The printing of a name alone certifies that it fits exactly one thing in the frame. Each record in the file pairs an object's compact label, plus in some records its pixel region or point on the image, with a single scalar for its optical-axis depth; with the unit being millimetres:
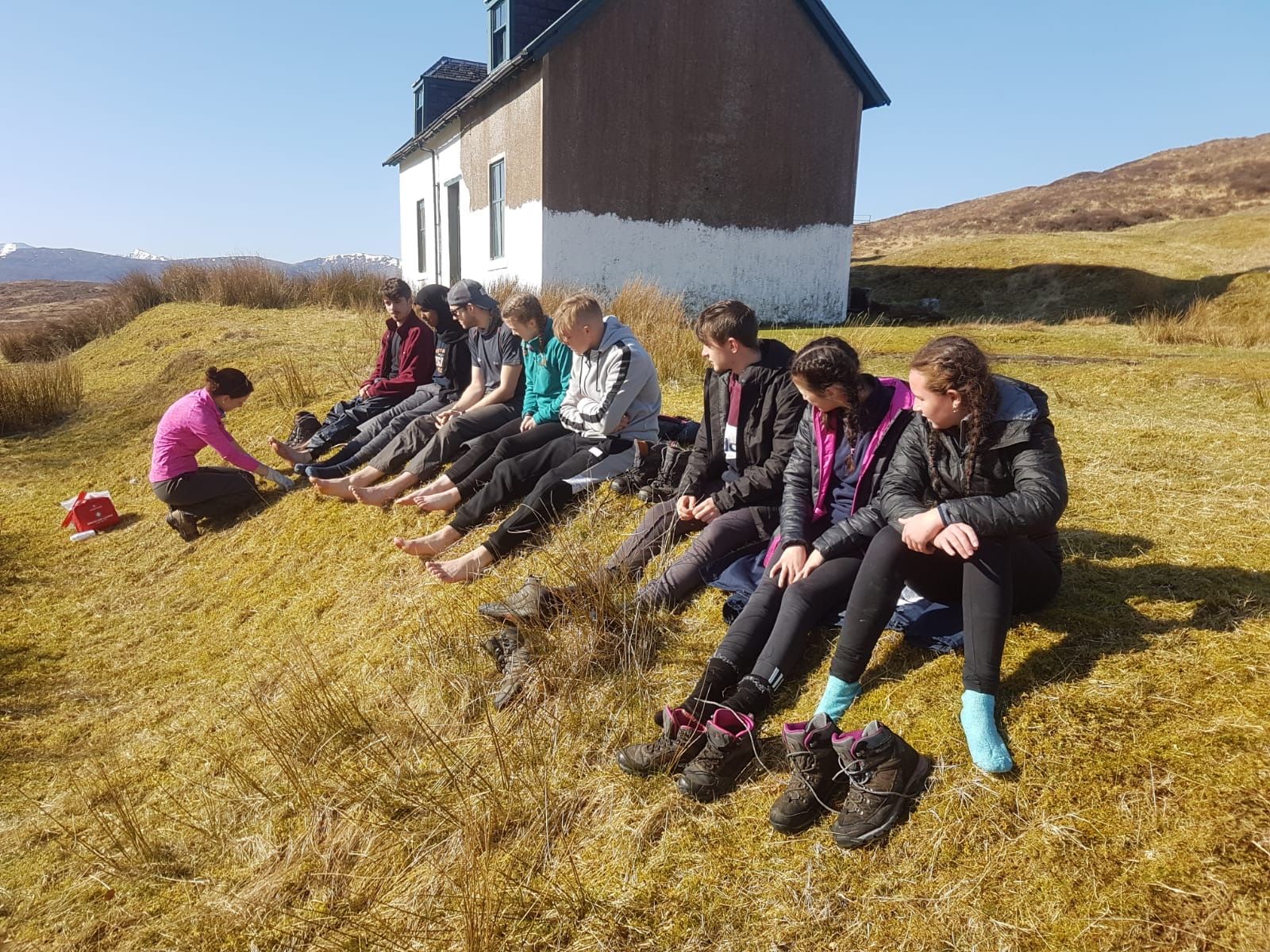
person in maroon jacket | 7270
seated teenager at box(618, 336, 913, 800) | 2838
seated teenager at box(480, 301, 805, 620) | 3768
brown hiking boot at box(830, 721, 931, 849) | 2406
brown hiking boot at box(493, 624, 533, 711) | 3510
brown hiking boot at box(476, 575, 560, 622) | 3719
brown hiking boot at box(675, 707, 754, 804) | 2734
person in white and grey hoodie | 4945
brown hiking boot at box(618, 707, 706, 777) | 2879
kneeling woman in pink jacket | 6742
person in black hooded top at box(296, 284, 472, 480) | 6793
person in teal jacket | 5352
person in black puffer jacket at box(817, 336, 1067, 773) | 2602
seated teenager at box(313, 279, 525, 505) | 5973
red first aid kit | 7398
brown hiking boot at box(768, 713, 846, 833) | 2520
